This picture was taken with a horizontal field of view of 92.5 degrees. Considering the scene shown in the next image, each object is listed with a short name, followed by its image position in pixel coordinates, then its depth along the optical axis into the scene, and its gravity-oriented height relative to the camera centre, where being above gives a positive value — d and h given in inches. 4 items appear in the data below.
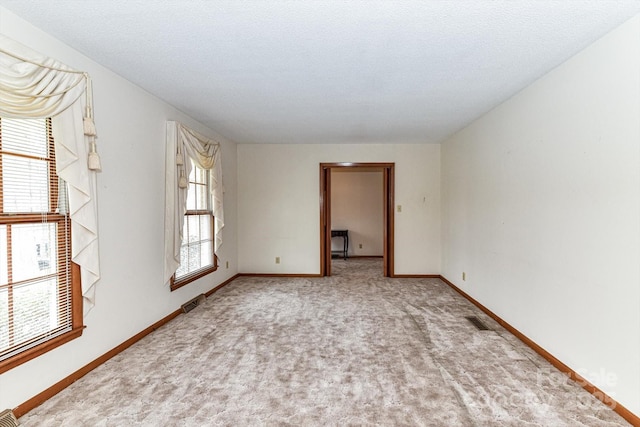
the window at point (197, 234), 146.2 -10.6
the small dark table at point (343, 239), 302.0 -27.2
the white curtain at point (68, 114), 66.4 +24.1
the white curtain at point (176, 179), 126.5 +14.7
